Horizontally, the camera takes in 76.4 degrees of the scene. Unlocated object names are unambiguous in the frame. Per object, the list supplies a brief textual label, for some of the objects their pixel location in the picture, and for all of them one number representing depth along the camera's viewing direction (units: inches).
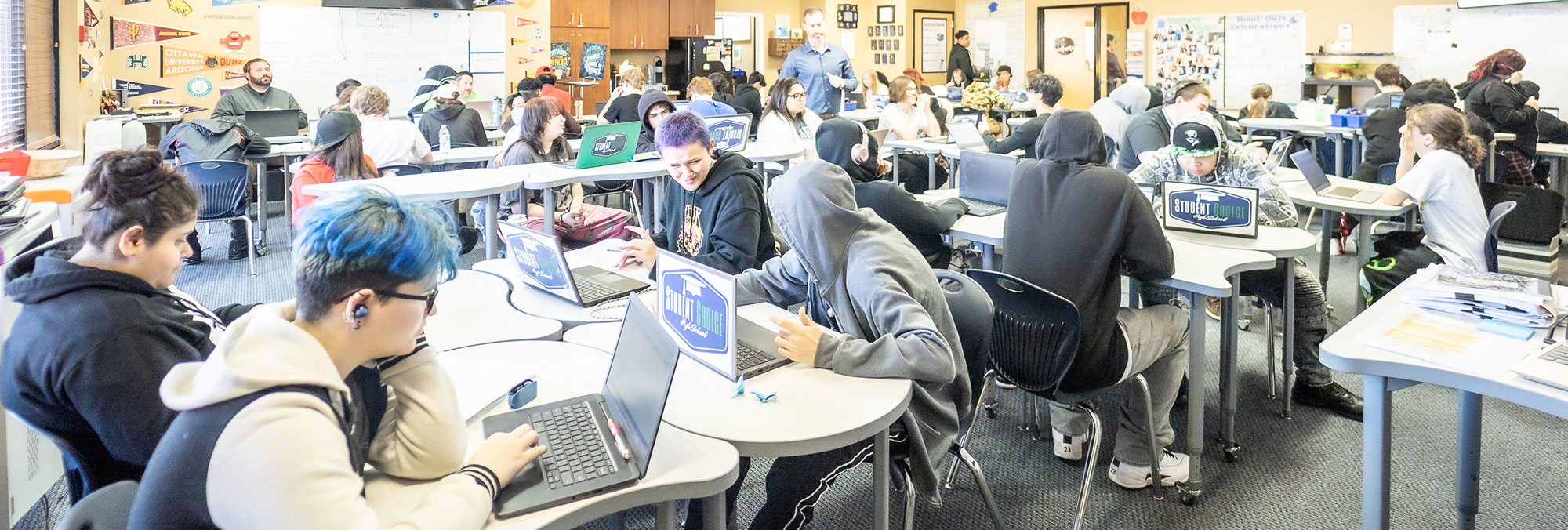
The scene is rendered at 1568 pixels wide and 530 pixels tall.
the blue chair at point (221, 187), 198.4
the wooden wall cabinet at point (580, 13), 419.5
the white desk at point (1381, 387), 68.7
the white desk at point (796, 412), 64.5
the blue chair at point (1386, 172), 197.0
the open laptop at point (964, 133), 248.2
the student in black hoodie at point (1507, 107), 233.1
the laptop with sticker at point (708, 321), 72.1
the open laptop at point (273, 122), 252.2
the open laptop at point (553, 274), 95.8
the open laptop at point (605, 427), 55.1
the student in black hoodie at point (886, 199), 138.8
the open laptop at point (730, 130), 226.8
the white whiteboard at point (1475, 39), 343.3
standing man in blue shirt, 313.9
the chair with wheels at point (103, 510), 47.0
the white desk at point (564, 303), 93.5
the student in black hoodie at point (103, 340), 60.2
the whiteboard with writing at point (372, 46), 319.9
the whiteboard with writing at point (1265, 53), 416.2
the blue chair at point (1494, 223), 125.6
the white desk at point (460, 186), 156.6
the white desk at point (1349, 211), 153.2
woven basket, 136.8
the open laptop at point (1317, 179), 166.9
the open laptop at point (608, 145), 190.4
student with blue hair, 42.3
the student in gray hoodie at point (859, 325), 74.6
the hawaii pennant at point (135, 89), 291.3
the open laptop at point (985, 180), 155.0
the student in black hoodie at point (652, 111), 221.8
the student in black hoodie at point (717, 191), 118.6
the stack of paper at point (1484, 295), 80.5
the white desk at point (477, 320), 87.4
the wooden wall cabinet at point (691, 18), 463.2
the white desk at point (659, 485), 53.4
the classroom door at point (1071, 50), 488.7
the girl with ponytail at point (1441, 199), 144.4
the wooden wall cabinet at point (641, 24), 443.5
